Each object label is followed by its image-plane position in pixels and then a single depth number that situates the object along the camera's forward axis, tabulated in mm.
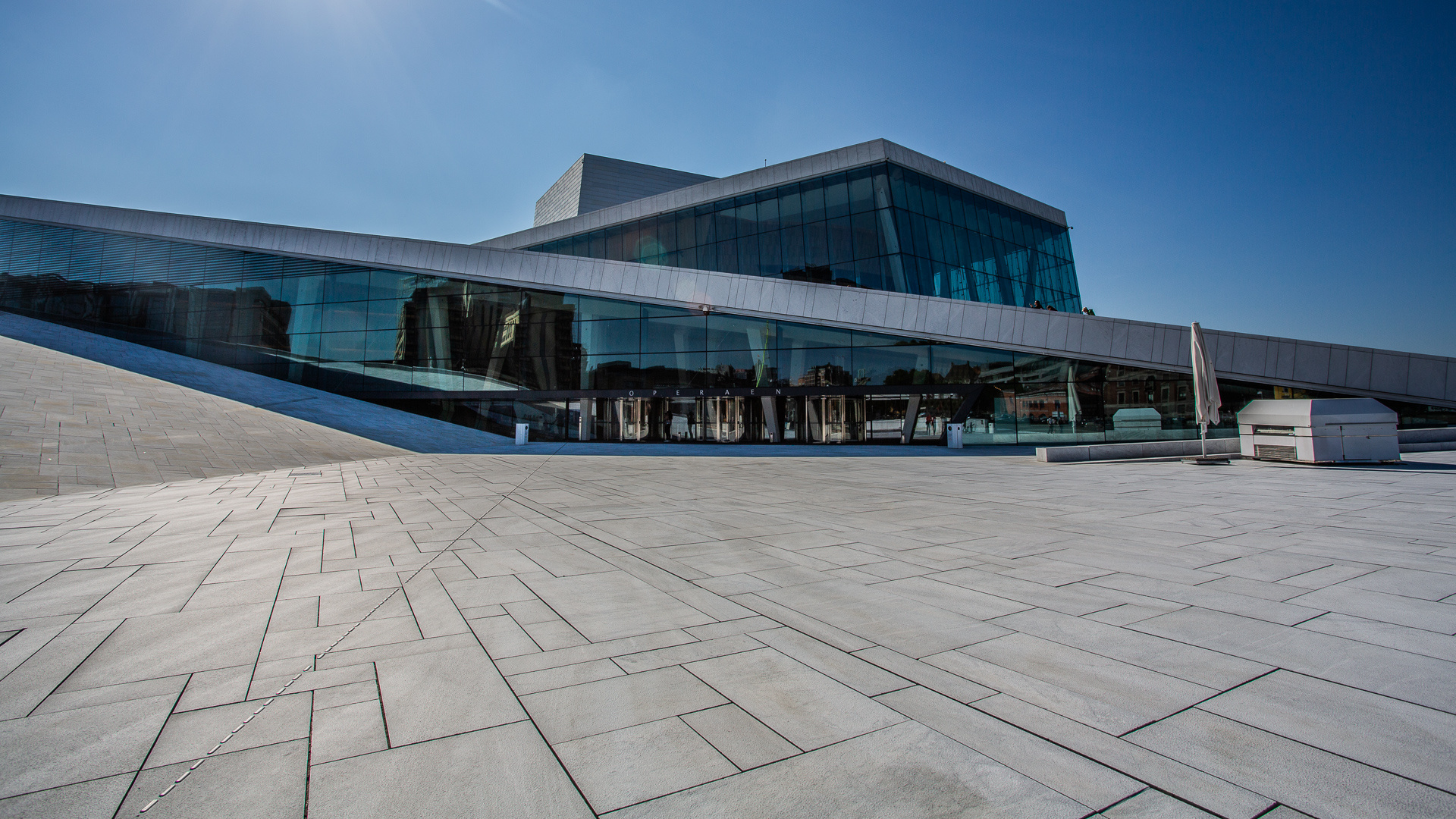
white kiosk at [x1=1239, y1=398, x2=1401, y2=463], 12430
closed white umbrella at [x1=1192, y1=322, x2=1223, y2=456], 13617
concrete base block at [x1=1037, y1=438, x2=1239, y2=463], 15531
